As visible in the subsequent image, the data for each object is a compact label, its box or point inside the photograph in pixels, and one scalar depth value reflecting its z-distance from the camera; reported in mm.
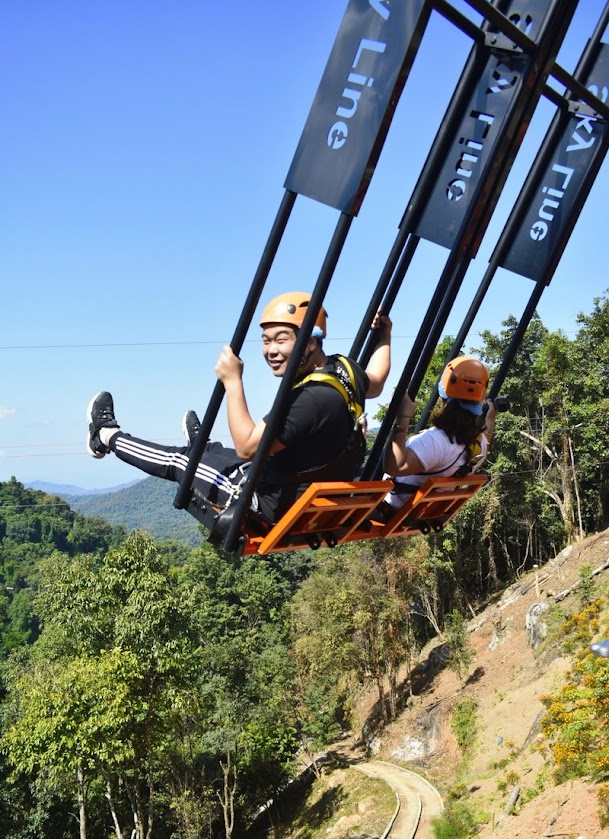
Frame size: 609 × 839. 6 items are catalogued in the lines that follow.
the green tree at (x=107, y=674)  16719
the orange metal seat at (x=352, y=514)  4043
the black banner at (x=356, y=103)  3176
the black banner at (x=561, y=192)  5160
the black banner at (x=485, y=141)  3971
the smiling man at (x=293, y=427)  3814
